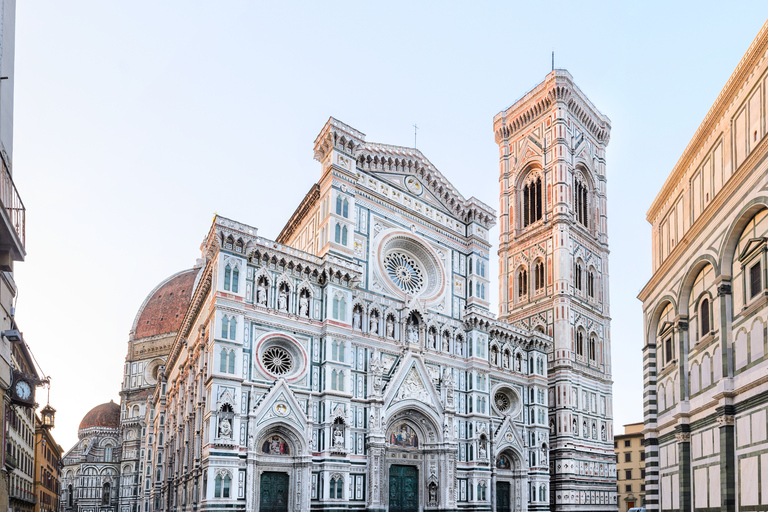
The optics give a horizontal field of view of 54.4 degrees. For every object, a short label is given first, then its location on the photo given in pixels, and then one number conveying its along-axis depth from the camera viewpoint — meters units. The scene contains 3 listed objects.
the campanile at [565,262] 57.03
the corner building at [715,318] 19.64
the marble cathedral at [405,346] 39.88
